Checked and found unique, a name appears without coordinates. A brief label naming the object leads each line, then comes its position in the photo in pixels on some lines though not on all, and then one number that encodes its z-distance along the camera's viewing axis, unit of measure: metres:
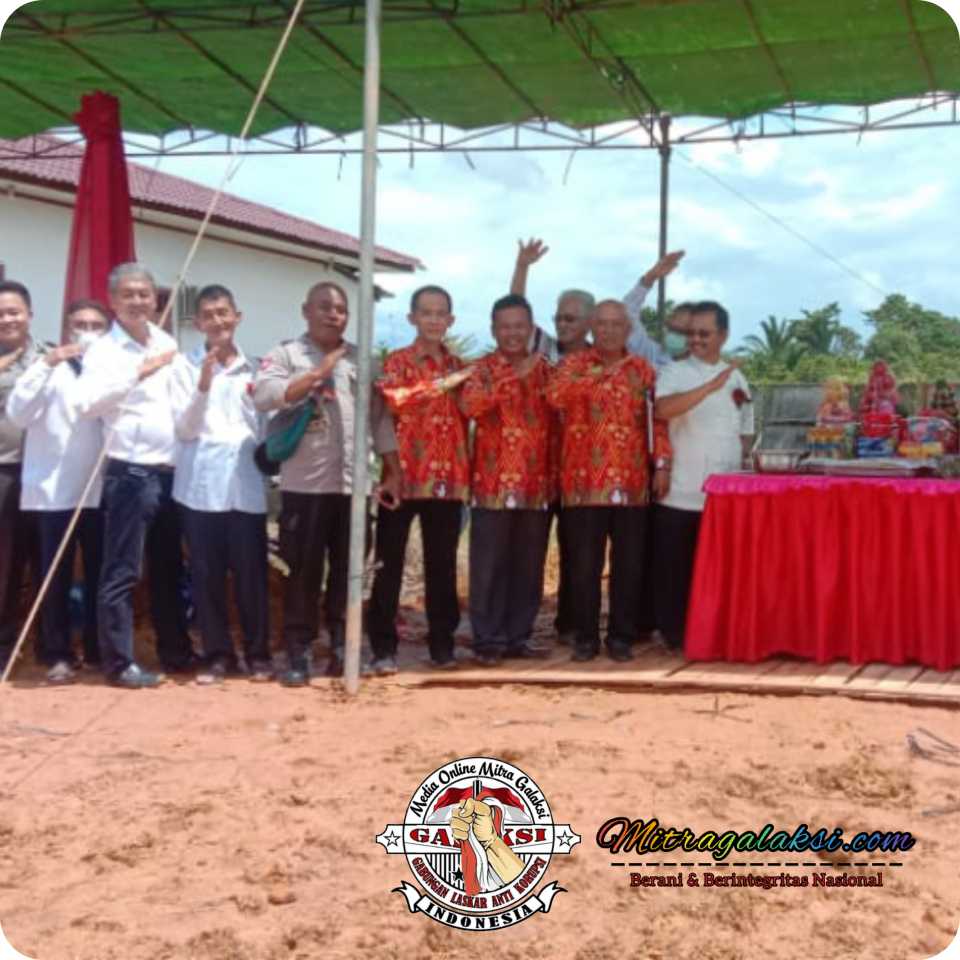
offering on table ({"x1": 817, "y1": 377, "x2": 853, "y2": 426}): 5.24
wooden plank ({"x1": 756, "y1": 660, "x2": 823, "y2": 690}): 4.62
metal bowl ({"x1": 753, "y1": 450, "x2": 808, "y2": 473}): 4.98
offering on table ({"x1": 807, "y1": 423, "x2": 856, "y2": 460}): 5.13
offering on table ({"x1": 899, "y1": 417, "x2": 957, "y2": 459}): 4.95
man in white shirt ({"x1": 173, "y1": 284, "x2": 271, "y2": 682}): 4.89
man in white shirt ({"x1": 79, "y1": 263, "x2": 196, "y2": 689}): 4.73
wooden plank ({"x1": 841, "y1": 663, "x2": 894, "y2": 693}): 4.53
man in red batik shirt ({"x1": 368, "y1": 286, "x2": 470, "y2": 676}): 4.93
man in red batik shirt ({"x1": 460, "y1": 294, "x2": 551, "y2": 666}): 5.01
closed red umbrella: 5.66
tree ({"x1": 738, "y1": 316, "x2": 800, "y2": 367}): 33.25
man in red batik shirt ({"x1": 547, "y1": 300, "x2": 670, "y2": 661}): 5.02
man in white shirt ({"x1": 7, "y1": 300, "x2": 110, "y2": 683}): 4.72
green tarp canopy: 6.22
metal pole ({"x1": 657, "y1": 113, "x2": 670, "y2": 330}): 8.23
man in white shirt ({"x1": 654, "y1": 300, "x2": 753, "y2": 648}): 5.05
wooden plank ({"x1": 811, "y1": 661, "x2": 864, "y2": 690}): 4.56
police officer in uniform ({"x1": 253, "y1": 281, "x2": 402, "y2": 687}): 4.82
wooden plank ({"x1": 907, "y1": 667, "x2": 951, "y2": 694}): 4.48
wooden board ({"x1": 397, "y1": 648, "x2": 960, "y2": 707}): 4.51
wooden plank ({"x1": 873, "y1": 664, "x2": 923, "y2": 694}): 4.48
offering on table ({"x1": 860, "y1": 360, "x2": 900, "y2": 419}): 5.19
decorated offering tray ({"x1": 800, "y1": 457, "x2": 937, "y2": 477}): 4.77
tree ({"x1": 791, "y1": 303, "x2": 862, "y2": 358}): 32.75
